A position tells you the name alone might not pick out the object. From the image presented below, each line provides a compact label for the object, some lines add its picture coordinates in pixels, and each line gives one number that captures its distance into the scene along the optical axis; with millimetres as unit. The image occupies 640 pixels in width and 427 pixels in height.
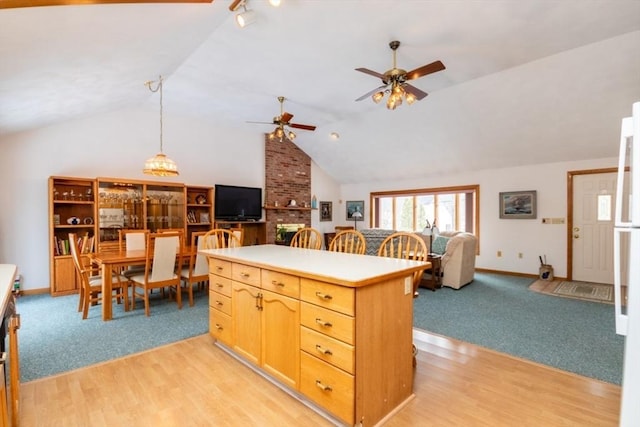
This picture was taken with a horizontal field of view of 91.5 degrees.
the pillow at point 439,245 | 5576
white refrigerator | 1177
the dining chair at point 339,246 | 2954
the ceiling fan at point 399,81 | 3172
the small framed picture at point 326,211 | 9102
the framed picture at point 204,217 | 6402
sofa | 5086
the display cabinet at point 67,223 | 4688
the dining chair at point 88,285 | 3668
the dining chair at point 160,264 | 3732
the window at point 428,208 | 7195
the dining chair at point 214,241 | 3631
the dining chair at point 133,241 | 4328
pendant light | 4090
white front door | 5348
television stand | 7449
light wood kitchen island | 1695
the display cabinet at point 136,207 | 5195
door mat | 4543
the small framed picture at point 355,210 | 9039
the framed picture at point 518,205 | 6079
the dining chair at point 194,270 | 4133
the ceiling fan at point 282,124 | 4782
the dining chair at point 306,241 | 3555
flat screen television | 6555
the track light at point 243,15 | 2768
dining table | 3555
